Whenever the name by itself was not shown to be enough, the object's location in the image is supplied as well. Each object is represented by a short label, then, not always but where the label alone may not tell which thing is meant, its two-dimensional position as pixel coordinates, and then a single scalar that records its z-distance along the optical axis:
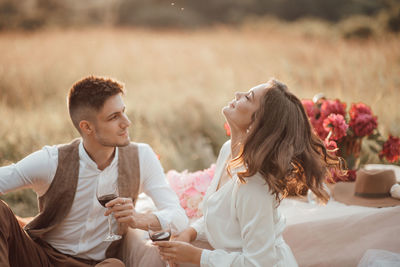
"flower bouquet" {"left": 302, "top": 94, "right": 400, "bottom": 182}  3.08
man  2.19
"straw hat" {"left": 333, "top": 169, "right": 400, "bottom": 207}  2.82
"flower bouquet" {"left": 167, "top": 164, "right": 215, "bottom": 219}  2.68
